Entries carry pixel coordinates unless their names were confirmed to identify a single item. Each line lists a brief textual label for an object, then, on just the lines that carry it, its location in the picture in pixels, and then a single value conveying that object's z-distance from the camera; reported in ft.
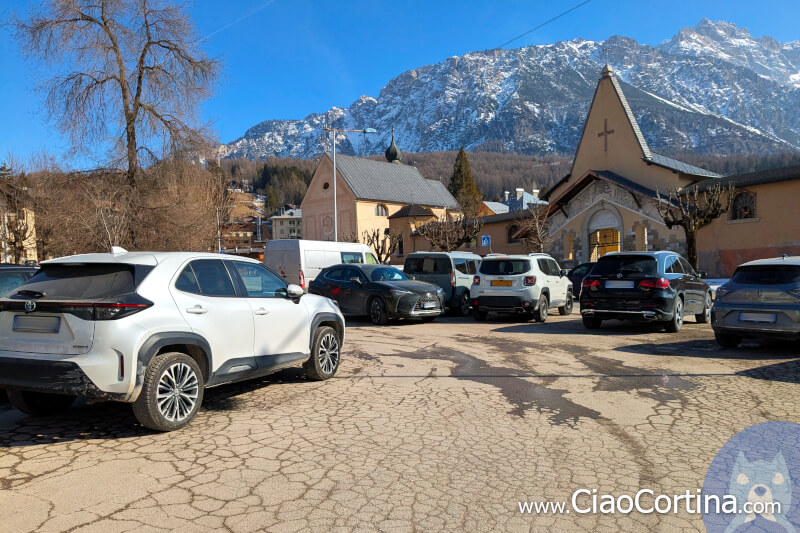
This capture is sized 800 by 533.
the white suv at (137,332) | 14.71
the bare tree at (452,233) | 126.52
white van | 64.85
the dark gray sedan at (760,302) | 28.81
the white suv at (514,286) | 46.34
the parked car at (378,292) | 45.27
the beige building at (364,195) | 185.88
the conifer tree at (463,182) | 285.43
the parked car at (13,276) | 22.82
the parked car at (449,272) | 54.75
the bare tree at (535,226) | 109.19
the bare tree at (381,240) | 148.85
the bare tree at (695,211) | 76.43
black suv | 37.45
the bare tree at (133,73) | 66.54
